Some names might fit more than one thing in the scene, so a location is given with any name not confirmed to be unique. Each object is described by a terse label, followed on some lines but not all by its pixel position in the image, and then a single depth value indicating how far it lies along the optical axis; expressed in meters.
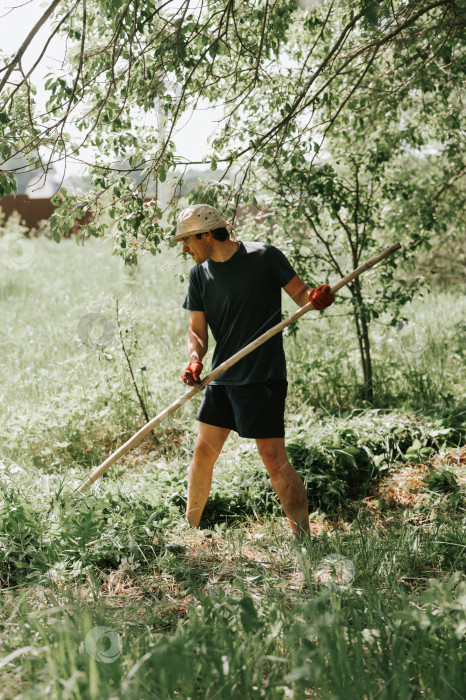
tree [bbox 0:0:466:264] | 3.45
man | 3.25
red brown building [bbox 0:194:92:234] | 18.19
